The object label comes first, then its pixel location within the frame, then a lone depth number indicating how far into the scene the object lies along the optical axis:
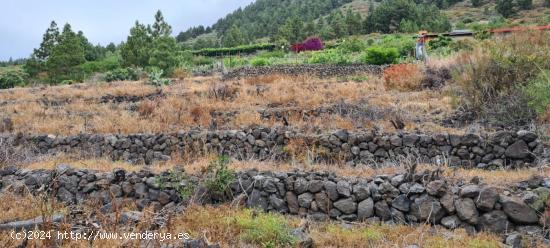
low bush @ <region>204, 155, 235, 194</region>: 6.86
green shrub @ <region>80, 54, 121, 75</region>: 48.44
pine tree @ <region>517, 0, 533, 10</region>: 64.38
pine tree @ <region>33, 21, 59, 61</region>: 46.00
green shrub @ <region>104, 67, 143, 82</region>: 31.34
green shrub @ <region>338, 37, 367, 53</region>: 38.78
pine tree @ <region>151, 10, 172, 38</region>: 37.85
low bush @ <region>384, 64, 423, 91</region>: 15.47
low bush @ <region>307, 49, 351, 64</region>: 25.67
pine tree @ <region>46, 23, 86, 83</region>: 40.41
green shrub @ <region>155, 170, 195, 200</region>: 6.92
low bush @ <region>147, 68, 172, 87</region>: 22.23
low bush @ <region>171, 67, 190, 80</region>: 27.48
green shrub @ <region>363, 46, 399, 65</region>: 24.47
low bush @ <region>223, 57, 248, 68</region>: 35.93
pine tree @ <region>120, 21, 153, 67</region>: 42.28
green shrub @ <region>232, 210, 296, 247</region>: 5.27
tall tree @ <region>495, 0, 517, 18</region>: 63.03
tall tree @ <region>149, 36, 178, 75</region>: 33.19
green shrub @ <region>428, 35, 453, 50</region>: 30.34
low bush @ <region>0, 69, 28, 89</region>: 40.84
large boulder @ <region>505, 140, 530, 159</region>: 7.94
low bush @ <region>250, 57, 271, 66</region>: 31.78
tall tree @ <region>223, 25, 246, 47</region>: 75.81
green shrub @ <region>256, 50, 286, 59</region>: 44.04
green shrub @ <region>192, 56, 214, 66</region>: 47.47
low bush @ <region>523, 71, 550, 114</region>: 8.84
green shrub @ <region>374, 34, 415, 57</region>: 30.41
